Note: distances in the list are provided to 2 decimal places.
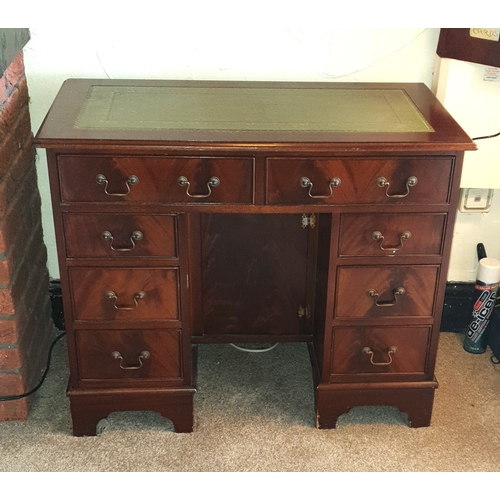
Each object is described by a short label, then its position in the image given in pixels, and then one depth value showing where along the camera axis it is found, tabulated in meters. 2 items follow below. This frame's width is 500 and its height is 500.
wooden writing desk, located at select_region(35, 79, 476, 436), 1.50
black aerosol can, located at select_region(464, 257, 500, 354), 2.05
